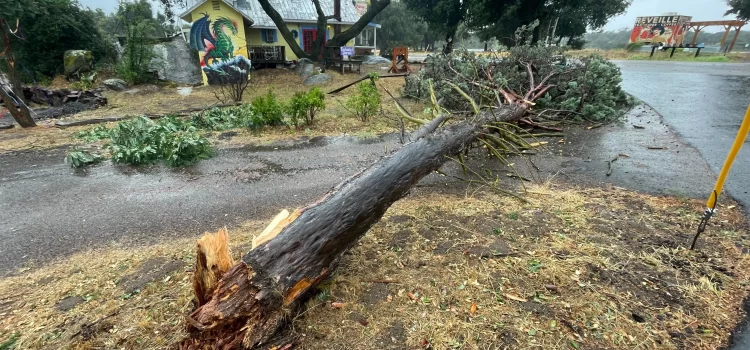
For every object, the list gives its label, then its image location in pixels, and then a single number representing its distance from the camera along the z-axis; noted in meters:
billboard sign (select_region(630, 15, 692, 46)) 29.61
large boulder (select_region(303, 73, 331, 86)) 14.52
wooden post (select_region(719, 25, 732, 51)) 25.08
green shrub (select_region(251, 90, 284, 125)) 7.29
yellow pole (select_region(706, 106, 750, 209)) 2.38
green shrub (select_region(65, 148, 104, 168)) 5.33
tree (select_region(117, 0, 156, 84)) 13.86
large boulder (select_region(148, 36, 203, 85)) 15.20
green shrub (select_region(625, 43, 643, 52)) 30.55
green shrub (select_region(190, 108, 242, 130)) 7.84
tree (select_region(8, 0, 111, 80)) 14.50
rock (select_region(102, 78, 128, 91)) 13.55
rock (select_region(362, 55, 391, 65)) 20.16
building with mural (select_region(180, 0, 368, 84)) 14.41
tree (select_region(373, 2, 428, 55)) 39.09
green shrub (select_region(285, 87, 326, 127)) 7.36
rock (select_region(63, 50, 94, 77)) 14.77
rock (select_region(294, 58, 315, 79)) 15.56
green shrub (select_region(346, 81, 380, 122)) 7.84
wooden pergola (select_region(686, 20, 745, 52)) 24.24
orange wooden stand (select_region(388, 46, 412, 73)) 15.53
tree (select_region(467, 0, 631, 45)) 15.66
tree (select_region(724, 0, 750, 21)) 25.66
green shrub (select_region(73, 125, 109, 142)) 6.89
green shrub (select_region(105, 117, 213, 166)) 5.45
